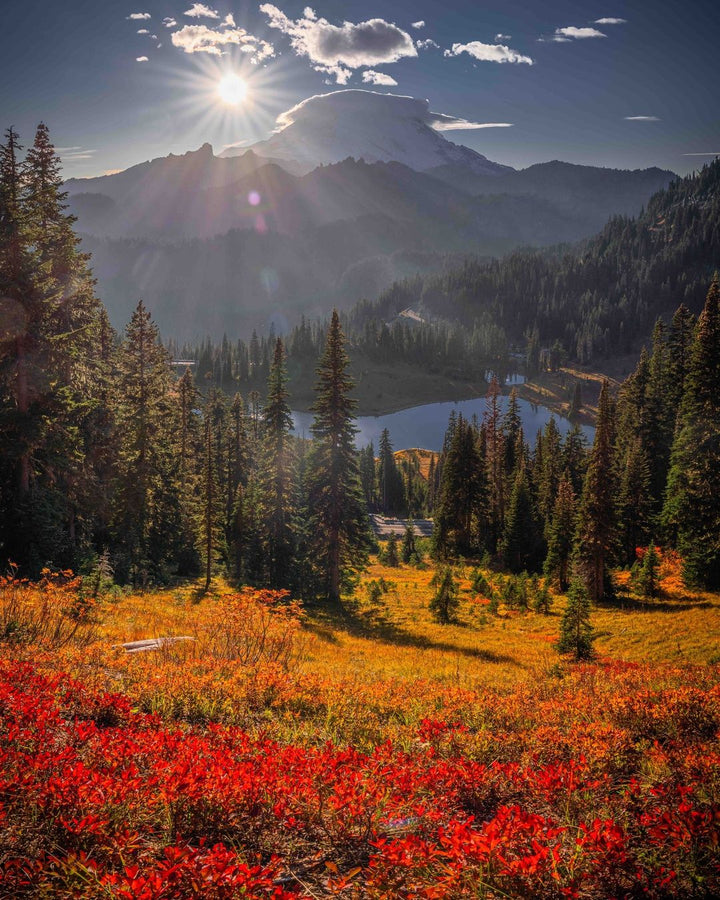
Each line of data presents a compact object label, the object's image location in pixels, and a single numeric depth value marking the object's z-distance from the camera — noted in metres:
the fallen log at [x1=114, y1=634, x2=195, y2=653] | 11.56
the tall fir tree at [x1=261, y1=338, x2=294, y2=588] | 33.19
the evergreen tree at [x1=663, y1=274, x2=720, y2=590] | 26.38
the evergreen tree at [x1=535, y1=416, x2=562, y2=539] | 51.19
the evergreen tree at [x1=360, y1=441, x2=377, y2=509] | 107.34
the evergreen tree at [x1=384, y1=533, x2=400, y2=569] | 56.34
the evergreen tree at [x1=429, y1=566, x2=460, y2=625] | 29.59
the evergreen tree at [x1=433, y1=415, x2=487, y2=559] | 57.41
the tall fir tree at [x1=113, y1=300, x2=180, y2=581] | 29.52
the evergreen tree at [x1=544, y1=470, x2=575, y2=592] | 36.84
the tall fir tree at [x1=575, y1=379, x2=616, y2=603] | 32.31
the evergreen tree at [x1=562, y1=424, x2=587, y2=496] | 53.94
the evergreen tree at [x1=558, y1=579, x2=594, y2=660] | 18.45
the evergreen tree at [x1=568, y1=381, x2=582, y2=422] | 169.88
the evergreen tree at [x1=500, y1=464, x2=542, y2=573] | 47.19
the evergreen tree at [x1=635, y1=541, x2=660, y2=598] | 28.75
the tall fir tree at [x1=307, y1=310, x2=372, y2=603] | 32.34
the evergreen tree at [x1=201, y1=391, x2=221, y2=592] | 34.00
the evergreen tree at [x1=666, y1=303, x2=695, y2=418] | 47.16
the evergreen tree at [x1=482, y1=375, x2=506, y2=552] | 56.69
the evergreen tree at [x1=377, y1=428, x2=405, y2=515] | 110.62
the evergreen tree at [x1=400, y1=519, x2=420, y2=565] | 57.63
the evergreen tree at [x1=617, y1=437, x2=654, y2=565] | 40.28
